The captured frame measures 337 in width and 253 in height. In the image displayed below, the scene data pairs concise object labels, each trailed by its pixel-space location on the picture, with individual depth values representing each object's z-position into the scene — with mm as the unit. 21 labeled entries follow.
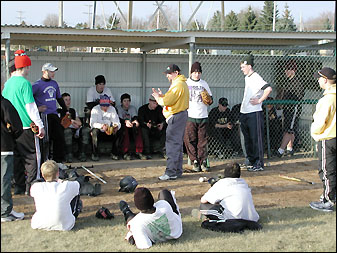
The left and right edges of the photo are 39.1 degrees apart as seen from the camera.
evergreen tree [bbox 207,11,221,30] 30617
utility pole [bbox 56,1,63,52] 11597
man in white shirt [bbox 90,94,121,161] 9625
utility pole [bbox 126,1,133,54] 10759
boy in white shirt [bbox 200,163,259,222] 5598
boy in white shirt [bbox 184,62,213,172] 8805
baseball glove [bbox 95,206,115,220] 5957
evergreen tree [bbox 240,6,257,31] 34209
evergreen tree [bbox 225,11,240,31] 34369
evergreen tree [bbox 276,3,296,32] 35219
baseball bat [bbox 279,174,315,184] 8266
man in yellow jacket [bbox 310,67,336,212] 6133
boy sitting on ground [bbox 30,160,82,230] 5371
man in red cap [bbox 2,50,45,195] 6547
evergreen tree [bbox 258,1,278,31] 34359
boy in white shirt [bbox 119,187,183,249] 5023
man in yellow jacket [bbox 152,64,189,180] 7973
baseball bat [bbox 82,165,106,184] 7991
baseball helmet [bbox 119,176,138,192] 7262
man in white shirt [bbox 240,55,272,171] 8883
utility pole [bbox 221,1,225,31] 13619
